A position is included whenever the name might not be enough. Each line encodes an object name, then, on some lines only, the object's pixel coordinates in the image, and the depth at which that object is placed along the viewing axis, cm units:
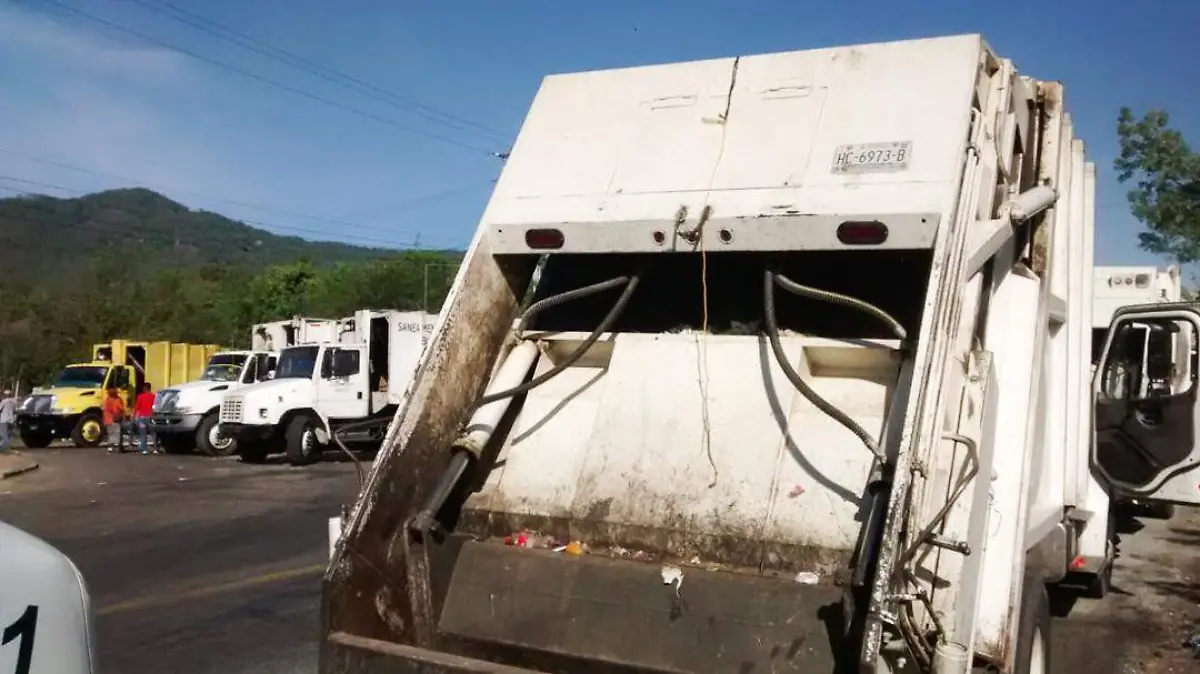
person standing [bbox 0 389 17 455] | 2358
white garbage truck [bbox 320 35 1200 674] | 362
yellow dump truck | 2755
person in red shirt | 2478
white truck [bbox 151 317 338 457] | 2383
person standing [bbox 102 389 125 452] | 2598
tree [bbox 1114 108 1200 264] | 2100
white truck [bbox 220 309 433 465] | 2120
